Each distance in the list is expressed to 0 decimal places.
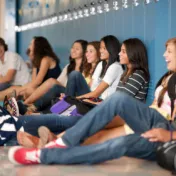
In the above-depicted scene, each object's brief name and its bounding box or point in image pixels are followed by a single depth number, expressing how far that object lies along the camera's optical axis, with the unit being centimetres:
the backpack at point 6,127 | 513
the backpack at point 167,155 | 377
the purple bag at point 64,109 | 563
